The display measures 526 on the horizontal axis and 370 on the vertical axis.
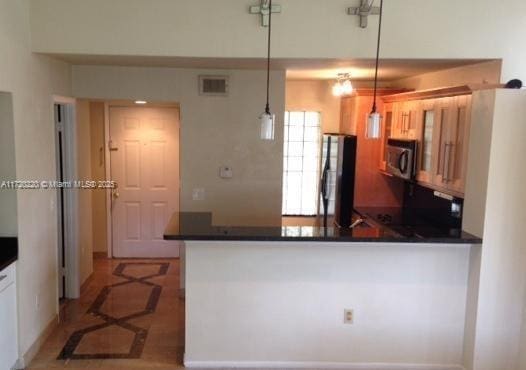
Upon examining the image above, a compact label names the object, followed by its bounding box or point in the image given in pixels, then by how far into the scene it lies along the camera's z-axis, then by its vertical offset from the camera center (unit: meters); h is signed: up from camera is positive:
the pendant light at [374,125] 2.95 +0.11
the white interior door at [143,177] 5.99 -0.54
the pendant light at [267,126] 2.93 +0.08
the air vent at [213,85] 4.48 +0.50
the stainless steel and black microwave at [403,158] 4.33 -0.14
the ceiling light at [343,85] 4.77 +0.58
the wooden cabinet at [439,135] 3.55 +0.07
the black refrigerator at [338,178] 5.06 -0.42
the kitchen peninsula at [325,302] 3.32 -1.16
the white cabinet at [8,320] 3.08 -1.28
